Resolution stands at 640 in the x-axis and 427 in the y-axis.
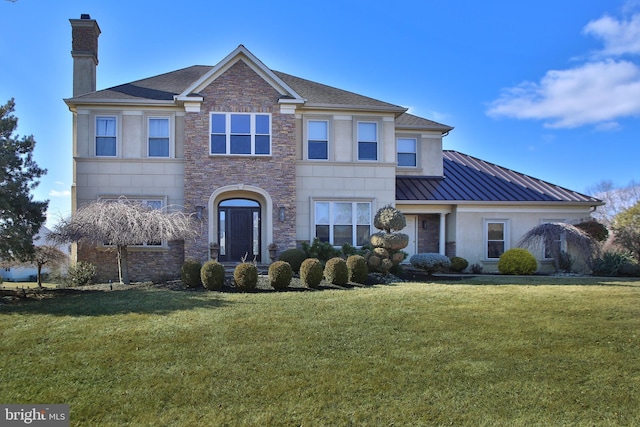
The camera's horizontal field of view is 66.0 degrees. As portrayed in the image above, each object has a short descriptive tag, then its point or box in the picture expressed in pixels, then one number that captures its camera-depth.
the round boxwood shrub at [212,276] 13.10
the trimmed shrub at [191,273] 13.46
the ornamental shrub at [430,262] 16.88
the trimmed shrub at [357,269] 14.12
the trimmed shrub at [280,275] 12.91
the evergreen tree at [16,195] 12.30
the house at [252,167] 17.44
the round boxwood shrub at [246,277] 12.73
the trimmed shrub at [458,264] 19.16
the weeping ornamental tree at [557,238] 18.66
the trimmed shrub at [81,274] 16.67
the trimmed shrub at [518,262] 18.59
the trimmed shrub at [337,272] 13.59
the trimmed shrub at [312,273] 13.16
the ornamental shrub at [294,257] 15.99
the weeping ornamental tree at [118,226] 13.98
